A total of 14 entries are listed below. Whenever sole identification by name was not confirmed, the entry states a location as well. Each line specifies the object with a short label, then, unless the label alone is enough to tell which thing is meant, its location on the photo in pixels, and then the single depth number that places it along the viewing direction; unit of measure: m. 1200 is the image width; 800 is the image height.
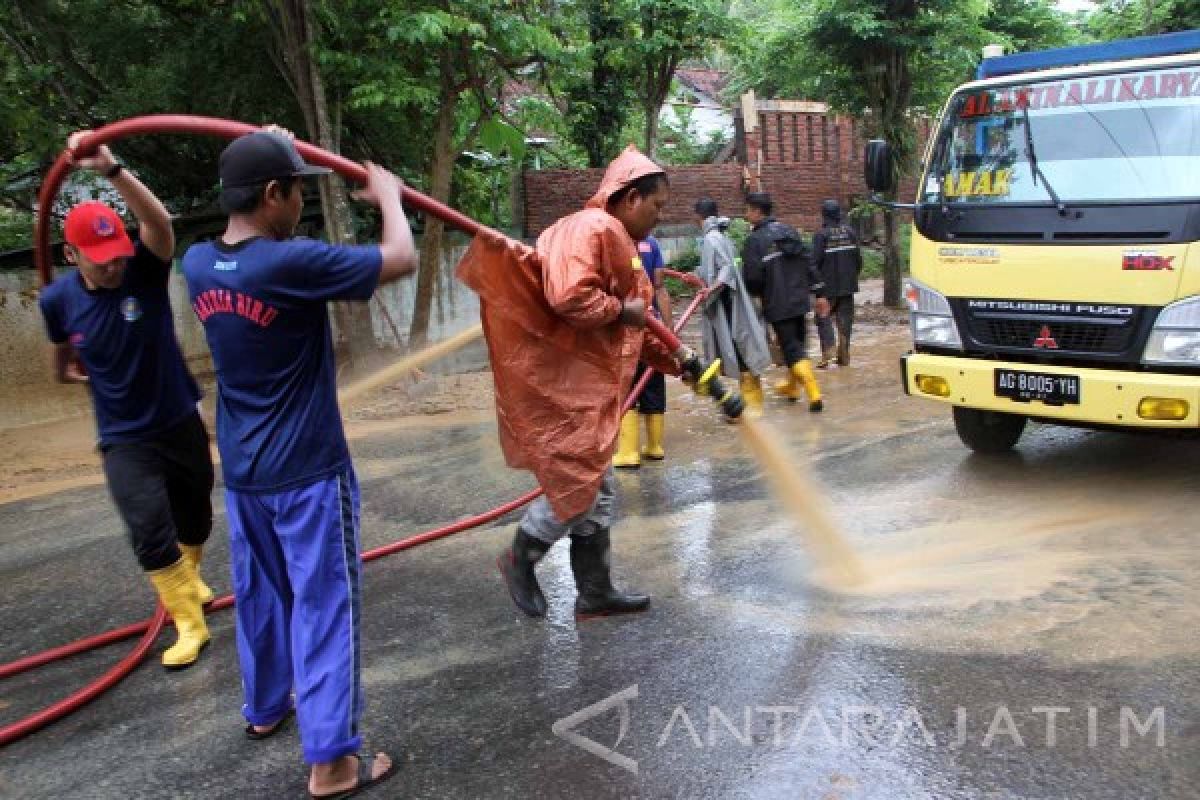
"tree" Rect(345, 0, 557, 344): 8.55
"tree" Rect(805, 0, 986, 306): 12.41
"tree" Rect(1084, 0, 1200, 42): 12.58
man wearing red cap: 3.60
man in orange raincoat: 3.47
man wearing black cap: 2.70
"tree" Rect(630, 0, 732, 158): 13.22
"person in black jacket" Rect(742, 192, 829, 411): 7.95
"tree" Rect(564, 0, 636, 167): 13.72
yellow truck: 4.81
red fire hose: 2.88
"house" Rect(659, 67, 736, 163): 19.53
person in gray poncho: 7.29
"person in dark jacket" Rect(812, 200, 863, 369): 9.84
